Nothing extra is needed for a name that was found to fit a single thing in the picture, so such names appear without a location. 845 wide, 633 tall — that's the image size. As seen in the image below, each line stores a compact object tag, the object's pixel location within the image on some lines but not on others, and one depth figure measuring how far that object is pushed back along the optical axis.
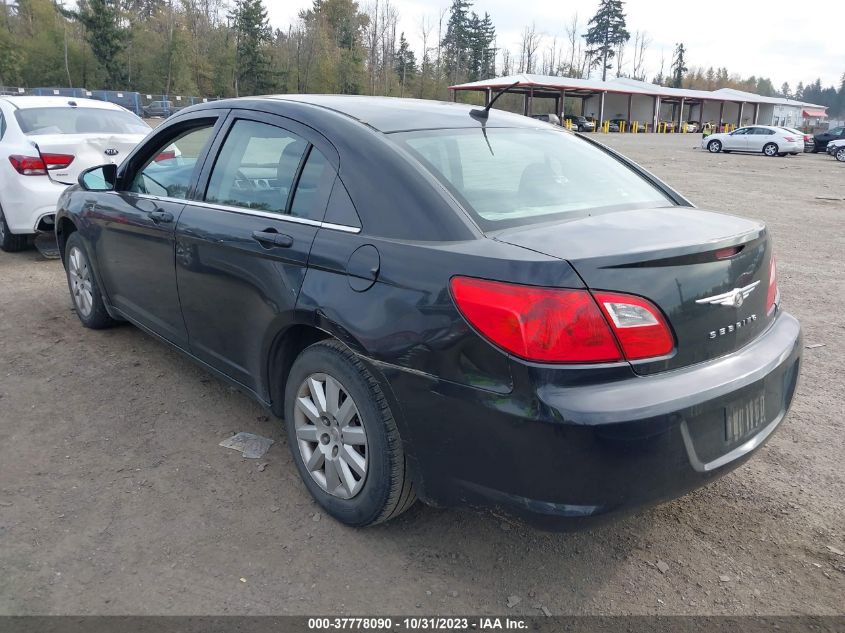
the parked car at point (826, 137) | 34.82
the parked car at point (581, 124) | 51.97
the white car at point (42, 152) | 7.19
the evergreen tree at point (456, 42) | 94.38
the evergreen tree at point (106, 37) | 65.62
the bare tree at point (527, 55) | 100.88
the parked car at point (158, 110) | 48.59
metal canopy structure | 56.50
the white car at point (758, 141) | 33.38
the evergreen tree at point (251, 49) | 73.56
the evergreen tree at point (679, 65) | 122.01
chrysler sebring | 2.17
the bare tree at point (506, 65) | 100.19
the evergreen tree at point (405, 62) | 87.56
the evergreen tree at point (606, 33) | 106.88
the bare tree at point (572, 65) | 105.19
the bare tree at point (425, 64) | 86.14
